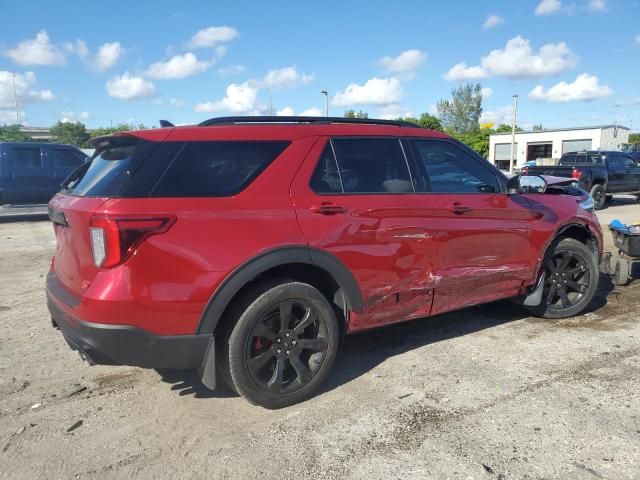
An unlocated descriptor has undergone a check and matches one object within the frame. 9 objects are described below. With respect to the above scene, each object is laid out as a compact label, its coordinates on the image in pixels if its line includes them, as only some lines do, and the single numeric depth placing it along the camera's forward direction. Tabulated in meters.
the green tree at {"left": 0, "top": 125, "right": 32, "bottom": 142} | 69.19
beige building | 48.19
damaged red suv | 2.80
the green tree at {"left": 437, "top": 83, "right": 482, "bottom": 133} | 82.62
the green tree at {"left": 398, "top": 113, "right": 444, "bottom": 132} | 52.95
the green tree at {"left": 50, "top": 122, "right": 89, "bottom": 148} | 86.04
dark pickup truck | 16.39
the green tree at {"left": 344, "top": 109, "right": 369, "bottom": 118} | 61.15
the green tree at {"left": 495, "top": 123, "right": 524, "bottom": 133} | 64.78
